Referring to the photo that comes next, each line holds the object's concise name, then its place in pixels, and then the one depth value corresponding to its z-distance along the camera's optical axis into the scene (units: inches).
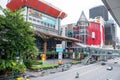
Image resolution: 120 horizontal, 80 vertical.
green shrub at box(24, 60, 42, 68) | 554.5
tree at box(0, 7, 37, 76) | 385.7
